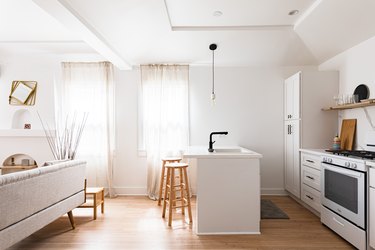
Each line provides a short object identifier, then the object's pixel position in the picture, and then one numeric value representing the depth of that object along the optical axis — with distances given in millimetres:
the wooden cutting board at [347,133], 3309
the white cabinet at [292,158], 3803
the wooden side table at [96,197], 3293
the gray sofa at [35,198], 1930
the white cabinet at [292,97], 3783
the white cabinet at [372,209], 2197
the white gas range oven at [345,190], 2326
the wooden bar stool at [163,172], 3807
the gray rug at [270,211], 3330
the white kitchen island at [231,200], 2773
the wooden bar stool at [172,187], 3060
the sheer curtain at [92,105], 4426
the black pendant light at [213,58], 3902
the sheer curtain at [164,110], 4375
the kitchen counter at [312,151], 3125
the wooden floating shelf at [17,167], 4382
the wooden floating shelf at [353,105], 2867
